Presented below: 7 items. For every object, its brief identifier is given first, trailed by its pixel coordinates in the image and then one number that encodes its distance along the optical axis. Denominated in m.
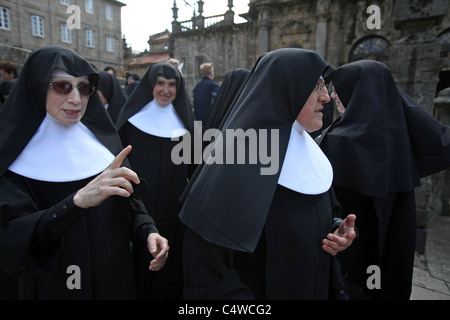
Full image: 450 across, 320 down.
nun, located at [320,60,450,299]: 2.30
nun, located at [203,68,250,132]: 3.38
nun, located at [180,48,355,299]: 1.33
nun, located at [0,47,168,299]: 1.41
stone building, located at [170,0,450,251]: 3.72
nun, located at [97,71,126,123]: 5.07
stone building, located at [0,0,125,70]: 22.48
